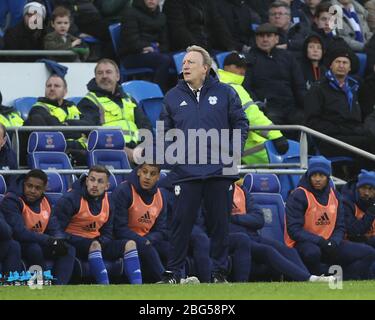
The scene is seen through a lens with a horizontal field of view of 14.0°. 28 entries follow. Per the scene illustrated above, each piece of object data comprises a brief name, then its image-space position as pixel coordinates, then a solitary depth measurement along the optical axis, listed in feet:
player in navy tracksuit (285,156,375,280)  56.13
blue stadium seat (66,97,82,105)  63.47
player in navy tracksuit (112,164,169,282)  54.19
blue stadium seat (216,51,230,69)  67.46
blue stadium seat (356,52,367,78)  74.13
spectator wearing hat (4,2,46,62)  66.03
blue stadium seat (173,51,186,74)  66.93
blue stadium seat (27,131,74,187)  57.16
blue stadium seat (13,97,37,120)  61.82
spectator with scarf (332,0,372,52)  75.82
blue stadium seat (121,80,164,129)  64.90
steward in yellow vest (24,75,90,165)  59.21
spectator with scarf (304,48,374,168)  65.46
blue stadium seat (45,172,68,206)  55.36
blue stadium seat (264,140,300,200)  62.64
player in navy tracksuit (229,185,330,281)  54.49
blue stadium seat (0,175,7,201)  53.88
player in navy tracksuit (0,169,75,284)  52.01
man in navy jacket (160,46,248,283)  46.85
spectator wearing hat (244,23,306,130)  67.67
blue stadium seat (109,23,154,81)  67.77
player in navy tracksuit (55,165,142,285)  53.11
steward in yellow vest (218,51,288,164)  62.23
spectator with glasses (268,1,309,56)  72.33
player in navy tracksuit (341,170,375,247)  58.18
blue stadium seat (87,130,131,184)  57.72
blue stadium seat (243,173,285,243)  58.49
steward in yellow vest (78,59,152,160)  61.05
